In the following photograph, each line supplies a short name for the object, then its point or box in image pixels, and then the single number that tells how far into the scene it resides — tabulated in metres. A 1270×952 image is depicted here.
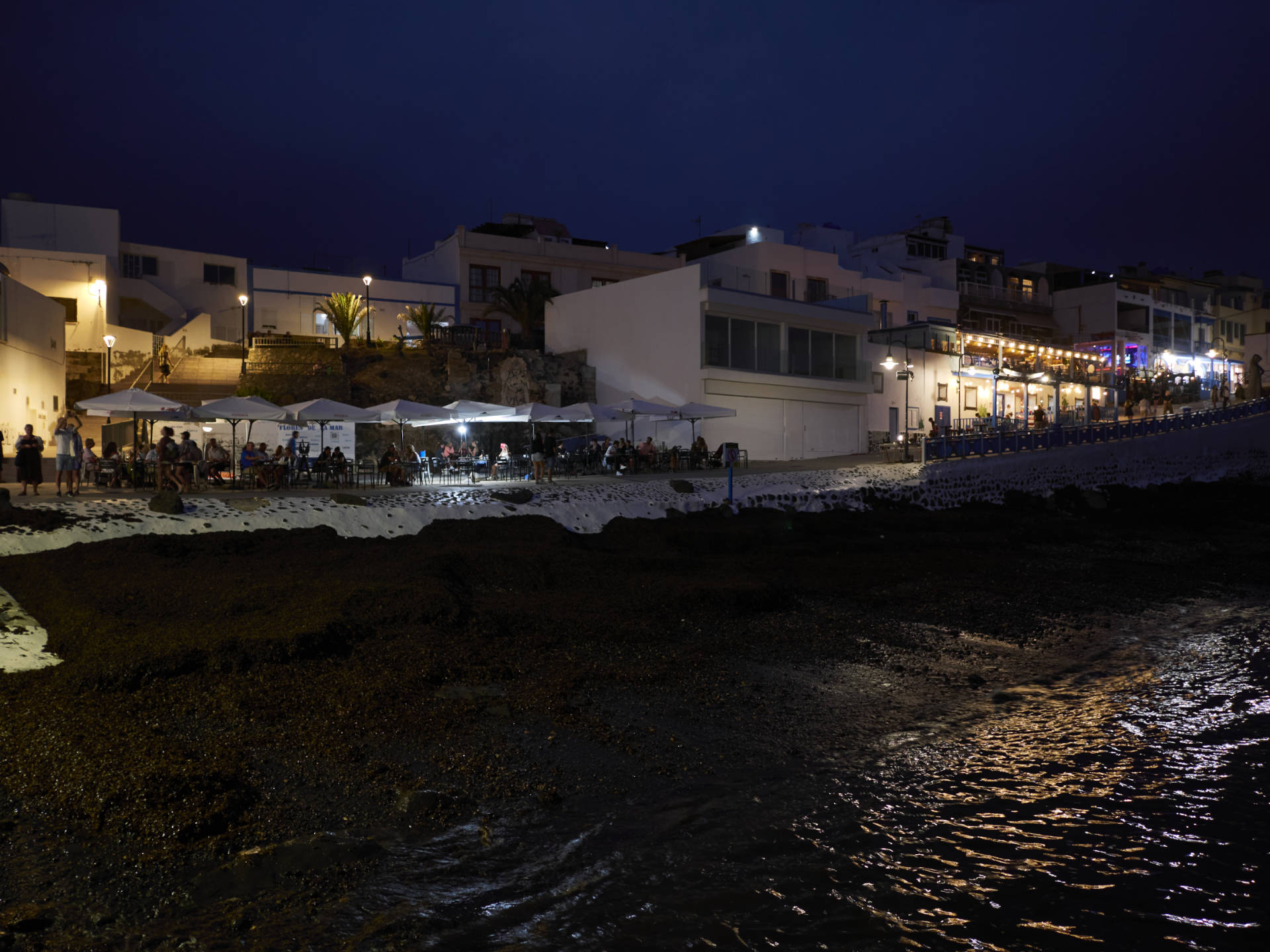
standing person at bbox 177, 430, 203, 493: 18.89
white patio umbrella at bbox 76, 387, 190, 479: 18.09
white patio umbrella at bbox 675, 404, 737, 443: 26.25
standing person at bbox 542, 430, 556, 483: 24.98
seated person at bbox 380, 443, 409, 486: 21.94
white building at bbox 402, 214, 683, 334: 41.50
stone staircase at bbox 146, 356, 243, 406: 29.14
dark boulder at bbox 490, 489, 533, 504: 19.44
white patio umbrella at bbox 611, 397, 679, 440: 25.66
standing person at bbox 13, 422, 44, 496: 17.33
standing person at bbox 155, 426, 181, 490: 18.62
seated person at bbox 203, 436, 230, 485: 20.33
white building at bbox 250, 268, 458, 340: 39.97
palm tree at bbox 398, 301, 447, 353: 34.50
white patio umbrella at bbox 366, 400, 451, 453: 21.33
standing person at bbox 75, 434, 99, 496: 19.73
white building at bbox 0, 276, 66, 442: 21.97
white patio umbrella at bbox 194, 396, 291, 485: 19.27
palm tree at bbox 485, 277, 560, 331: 38.41
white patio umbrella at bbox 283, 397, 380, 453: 20.34
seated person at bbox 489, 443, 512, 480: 24.14
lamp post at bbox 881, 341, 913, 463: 31.73
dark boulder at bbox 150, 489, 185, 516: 15.91
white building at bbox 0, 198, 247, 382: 33.69
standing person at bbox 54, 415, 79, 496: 17.92
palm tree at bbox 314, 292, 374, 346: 34.19
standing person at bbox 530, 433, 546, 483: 23.75
